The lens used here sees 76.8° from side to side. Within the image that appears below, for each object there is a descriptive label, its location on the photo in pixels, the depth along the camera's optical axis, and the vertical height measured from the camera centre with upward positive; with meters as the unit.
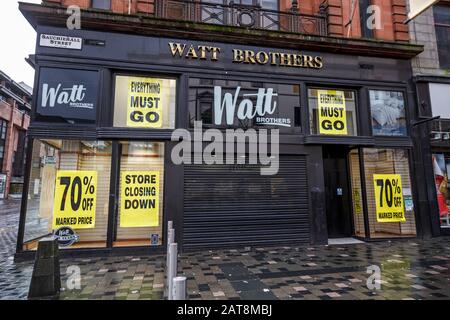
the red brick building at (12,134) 37.09 +8.73
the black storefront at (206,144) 7.83 +1.57
